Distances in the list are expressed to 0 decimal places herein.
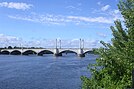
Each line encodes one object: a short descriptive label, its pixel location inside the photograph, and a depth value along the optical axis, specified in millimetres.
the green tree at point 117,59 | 9151
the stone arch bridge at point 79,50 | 97862
